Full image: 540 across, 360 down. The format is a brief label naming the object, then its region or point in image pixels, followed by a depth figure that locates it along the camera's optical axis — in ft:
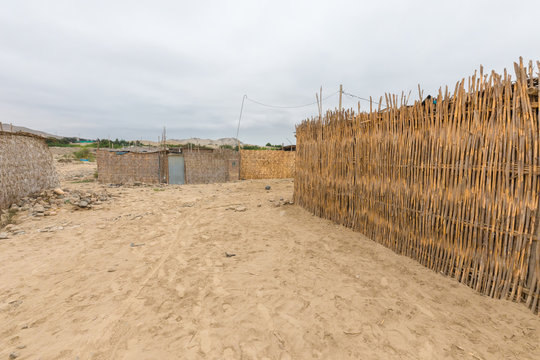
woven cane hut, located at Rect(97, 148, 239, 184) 40.52
